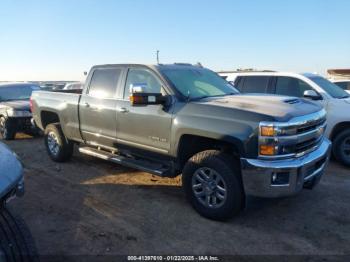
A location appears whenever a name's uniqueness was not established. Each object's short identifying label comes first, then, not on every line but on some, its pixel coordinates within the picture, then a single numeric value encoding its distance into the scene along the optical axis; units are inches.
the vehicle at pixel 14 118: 400.5
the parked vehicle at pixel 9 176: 107.5
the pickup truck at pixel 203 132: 158.4
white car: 282.5
